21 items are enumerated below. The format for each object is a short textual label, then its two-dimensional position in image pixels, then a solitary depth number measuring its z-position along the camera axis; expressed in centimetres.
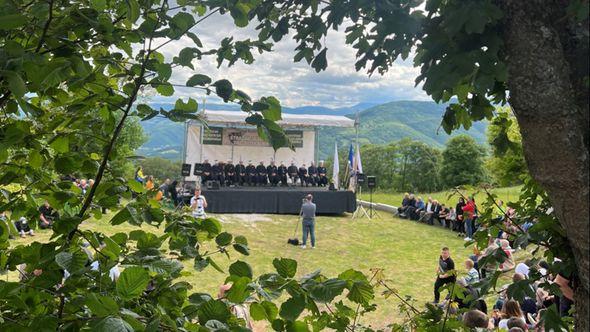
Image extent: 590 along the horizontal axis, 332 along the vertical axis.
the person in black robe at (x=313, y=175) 1900
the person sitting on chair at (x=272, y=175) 1852
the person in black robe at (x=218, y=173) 1772
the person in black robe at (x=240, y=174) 1816
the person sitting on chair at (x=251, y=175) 1828
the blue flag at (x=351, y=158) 1850
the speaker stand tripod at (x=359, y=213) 1717
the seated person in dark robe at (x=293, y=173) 1903
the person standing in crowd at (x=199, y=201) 1134
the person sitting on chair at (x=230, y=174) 1791
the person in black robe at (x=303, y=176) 1905
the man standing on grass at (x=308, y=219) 1052
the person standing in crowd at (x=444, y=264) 620
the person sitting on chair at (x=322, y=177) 1914
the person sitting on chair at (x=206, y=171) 1752
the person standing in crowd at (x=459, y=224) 1371
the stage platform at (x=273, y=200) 1595
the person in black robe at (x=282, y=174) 1878
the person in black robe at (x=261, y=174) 1847
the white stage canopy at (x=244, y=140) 1838
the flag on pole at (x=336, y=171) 1903
